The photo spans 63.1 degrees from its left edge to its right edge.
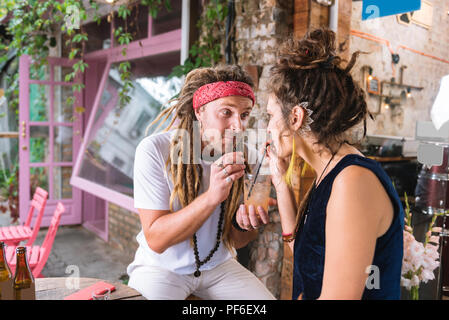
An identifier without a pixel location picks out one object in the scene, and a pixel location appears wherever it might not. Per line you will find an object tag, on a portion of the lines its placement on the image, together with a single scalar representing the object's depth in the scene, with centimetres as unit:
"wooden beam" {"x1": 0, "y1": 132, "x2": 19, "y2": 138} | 427
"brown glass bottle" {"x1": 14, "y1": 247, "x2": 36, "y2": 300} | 117
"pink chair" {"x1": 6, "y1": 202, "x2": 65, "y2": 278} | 236
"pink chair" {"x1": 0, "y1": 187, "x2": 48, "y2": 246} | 260
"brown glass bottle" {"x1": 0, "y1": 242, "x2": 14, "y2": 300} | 116
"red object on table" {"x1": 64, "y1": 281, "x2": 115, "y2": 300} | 122
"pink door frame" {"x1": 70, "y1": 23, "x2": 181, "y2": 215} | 303
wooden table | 126
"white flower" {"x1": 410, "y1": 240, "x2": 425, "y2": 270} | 147
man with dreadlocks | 150
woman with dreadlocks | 96
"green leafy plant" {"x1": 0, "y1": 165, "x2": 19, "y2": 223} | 448
